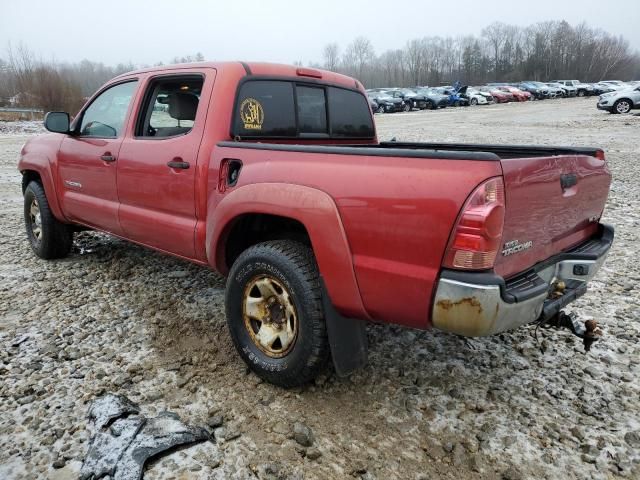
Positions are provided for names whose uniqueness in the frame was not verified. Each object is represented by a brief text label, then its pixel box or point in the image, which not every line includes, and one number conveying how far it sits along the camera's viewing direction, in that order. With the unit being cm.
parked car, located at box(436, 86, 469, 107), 3872
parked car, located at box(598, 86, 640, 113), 2386
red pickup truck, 207
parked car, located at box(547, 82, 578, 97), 5012
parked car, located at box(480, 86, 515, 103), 4256
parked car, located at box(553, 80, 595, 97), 5056
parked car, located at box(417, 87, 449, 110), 3669
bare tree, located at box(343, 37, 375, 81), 13173
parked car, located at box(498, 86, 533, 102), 4394
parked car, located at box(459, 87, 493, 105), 4031
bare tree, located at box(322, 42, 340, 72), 12877
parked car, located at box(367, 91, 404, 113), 3384
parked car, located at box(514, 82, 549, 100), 4862
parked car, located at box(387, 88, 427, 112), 3553
